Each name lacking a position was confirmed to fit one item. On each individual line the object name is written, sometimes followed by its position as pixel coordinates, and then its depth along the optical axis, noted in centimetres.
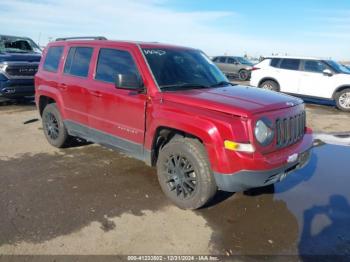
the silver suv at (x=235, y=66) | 2466
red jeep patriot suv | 380
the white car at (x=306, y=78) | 1291
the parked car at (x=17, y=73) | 1043
